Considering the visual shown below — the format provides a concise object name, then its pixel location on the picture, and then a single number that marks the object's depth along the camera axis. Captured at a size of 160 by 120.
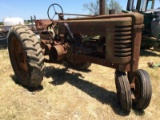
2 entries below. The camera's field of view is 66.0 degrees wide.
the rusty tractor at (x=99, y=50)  2.09
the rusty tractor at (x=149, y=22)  4.72
